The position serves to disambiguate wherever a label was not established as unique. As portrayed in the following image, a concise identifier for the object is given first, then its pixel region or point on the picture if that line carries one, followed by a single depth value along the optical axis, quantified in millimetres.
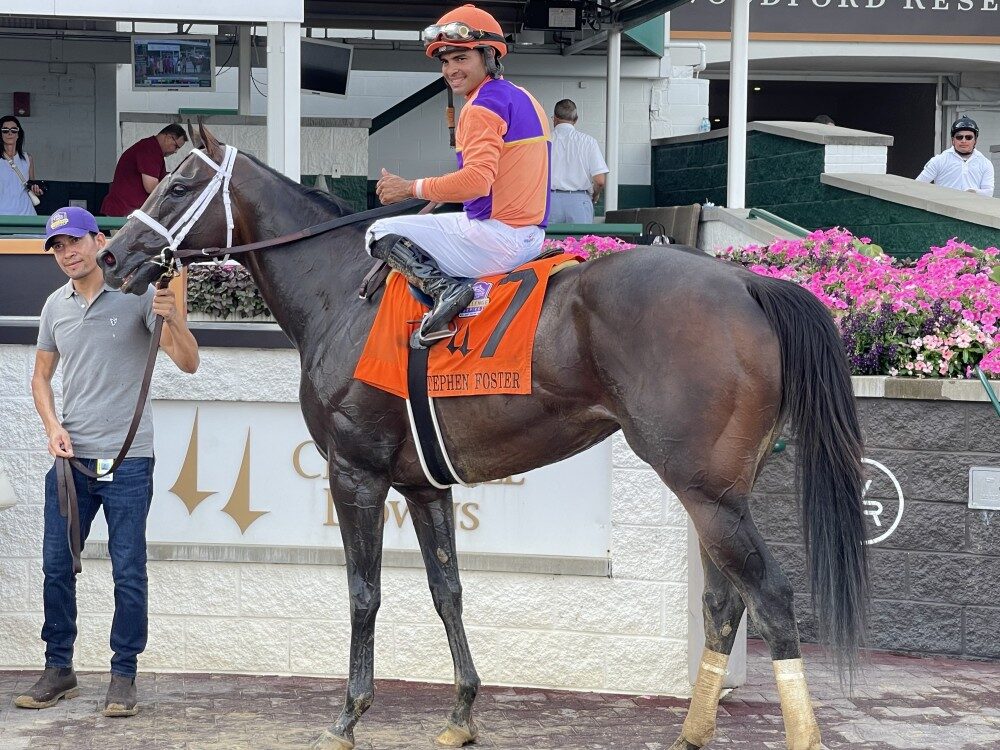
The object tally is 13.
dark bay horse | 4379
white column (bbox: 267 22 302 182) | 9203
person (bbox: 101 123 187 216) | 11625
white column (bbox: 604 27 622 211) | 15047
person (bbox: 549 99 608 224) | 11797
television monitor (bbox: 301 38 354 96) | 13352
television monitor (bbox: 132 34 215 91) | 13188
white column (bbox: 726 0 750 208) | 12016
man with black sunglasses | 12281
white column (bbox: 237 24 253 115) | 13148
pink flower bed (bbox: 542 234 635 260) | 7787
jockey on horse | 4762
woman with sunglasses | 11820
